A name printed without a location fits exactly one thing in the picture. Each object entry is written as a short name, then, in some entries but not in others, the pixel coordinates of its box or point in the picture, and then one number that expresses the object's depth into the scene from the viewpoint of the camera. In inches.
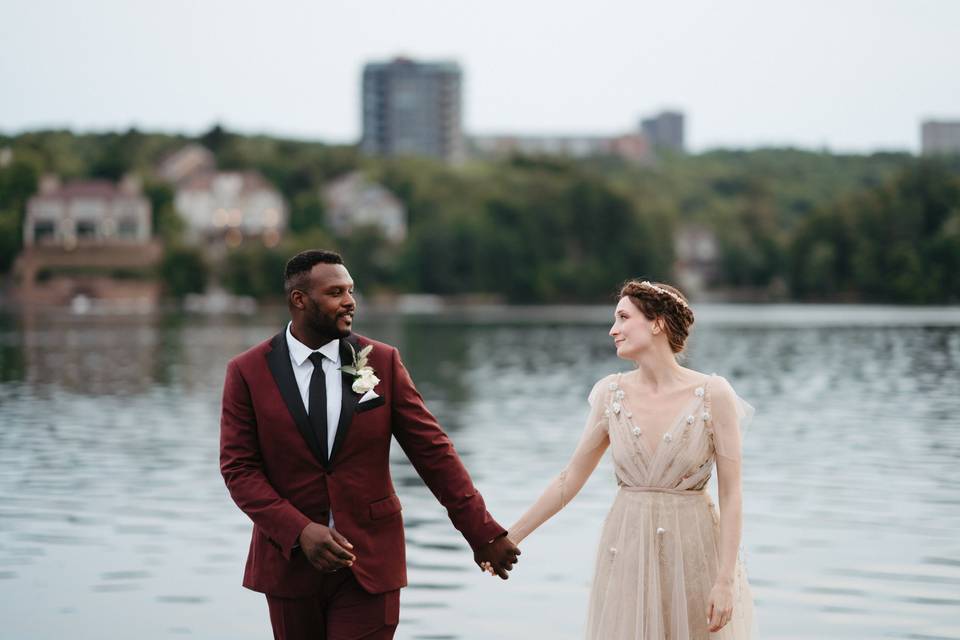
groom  197.2
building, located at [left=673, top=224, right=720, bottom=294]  6820.9
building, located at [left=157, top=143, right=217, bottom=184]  6939.0
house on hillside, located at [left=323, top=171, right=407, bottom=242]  6067.9
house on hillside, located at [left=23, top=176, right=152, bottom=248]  5999.0
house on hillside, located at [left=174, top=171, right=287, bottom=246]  6215.6
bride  206.8
